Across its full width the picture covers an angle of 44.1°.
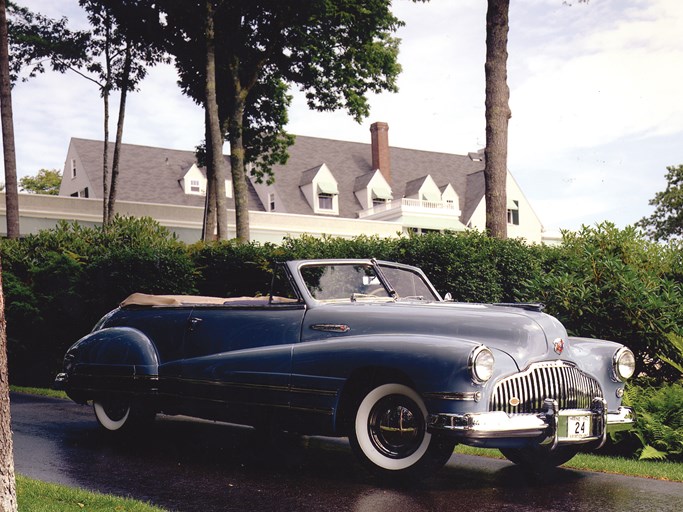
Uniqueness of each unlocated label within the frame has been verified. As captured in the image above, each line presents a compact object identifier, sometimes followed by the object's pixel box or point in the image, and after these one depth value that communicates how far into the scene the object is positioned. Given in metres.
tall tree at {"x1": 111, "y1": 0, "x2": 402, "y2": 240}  24.33
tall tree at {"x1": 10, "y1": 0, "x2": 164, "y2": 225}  30.28
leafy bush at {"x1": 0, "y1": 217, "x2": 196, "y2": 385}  15.44
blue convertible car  6.50
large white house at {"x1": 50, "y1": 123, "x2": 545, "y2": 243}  47.38
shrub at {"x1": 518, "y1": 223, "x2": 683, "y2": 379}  9.94
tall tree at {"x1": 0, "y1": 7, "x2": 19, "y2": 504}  4.79
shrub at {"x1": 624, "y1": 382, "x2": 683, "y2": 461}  8.46
